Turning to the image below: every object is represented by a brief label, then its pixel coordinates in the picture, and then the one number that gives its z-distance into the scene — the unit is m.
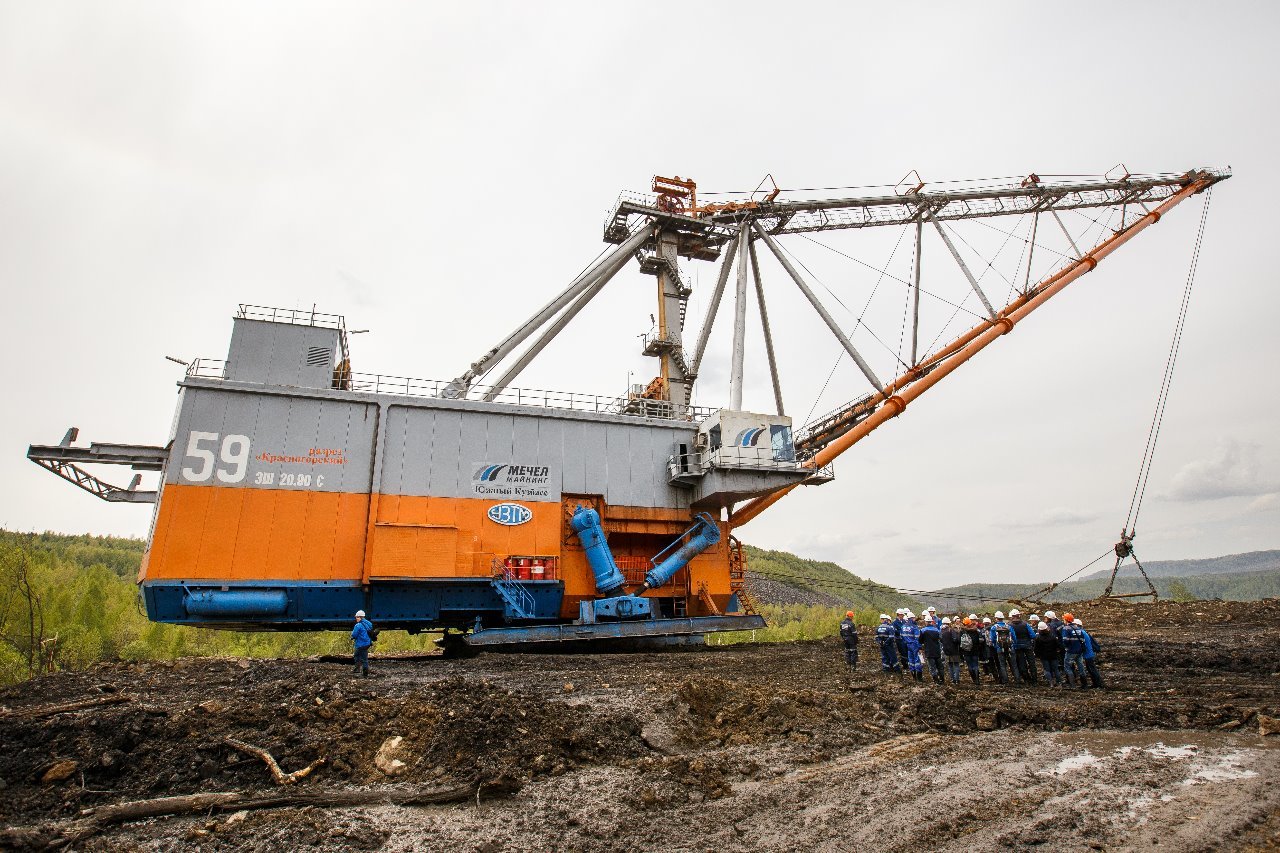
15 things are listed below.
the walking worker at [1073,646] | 11.51
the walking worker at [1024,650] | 12.55
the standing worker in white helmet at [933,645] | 12.59
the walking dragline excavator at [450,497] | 15.12
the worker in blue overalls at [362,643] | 11.55
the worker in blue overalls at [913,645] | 12.84
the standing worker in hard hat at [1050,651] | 11.94
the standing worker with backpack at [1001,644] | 12.88
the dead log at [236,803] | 5.00
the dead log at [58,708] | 7.35
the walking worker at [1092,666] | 11.32
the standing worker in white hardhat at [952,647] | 12.40
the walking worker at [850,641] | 13.62
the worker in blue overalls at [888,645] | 13.45
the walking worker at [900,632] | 13.32
